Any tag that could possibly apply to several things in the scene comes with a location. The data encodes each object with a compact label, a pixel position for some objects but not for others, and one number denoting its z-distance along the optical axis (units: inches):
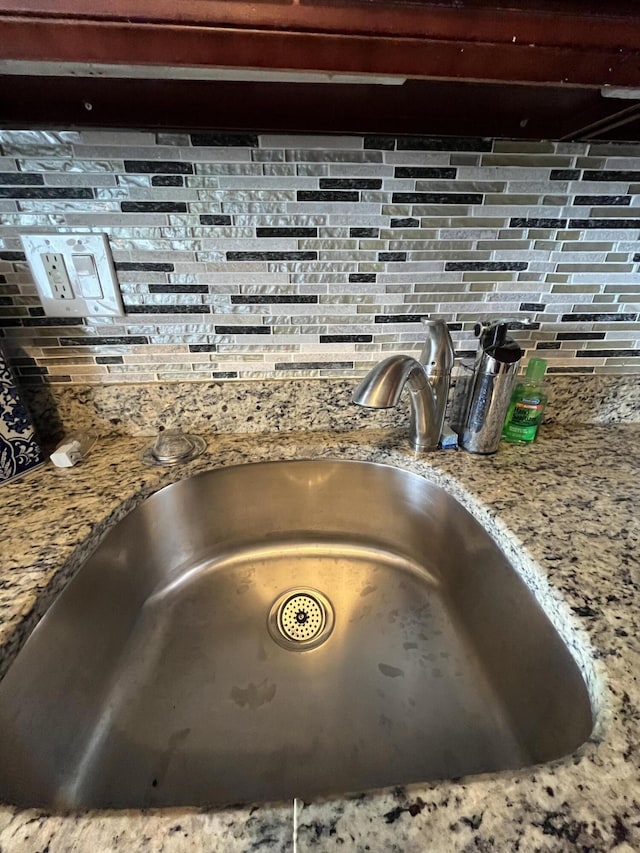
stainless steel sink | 20.7
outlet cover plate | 26.5
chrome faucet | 25.8
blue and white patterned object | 26.4
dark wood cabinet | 12.9
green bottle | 31.6
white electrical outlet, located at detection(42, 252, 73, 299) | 26.8
